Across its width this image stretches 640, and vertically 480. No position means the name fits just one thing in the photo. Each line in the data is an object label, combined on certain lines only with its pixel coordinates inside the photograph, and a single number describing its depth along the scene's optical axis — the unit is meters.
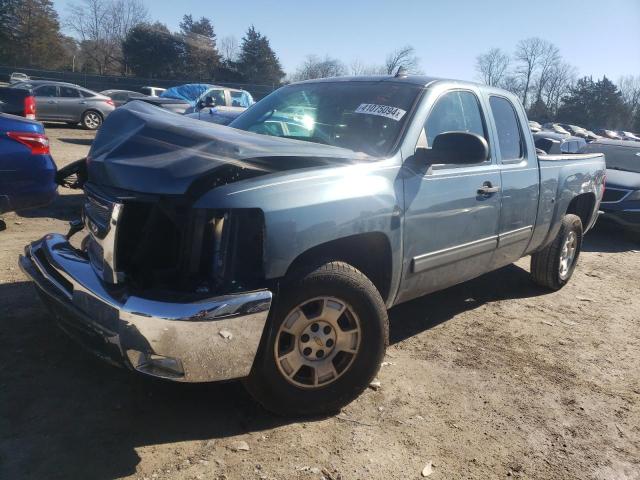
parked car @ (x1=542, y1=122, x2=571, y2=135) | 42.79
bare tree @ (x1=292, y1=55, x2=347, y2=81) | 60.01
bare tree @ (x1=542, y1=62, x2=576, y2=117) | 82.06
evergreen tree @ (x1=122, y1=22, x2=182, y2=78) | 53.00
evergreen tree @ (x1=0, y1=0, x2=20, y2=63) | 49.00
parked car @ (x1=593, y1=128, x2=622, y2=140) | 40.69
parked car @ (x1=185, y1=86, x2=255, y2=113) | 17.45
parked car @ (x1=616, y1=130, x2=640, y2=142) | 43.63
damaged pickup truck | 2.41
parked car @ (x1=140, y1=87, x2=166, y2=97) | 29.34
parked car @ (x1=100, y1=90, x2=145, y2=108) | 25.50
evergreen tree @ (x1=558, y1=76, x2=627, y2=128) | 71.00
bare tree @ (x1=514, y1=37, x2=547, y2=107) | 83.69
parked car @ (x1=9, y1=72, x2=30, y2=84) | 34.17
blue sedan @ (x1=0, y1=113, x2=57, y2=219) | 4.76
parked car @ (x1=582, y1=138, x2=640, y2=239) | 8.23
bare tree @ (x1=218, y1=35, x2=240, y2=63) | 57.28
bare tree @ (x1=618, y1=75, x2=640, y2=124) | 74.56
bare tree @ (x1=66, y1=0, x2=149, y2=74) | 60.34
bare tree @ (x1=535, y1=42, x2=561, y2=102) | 83.38
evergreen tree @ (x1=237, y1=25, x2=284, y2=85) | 56.16
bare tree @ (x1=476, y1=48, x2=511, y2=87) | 83.19
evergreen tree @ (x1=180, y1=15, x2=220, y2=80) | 54.44
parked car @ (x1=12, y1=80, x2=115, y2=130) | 18.02
